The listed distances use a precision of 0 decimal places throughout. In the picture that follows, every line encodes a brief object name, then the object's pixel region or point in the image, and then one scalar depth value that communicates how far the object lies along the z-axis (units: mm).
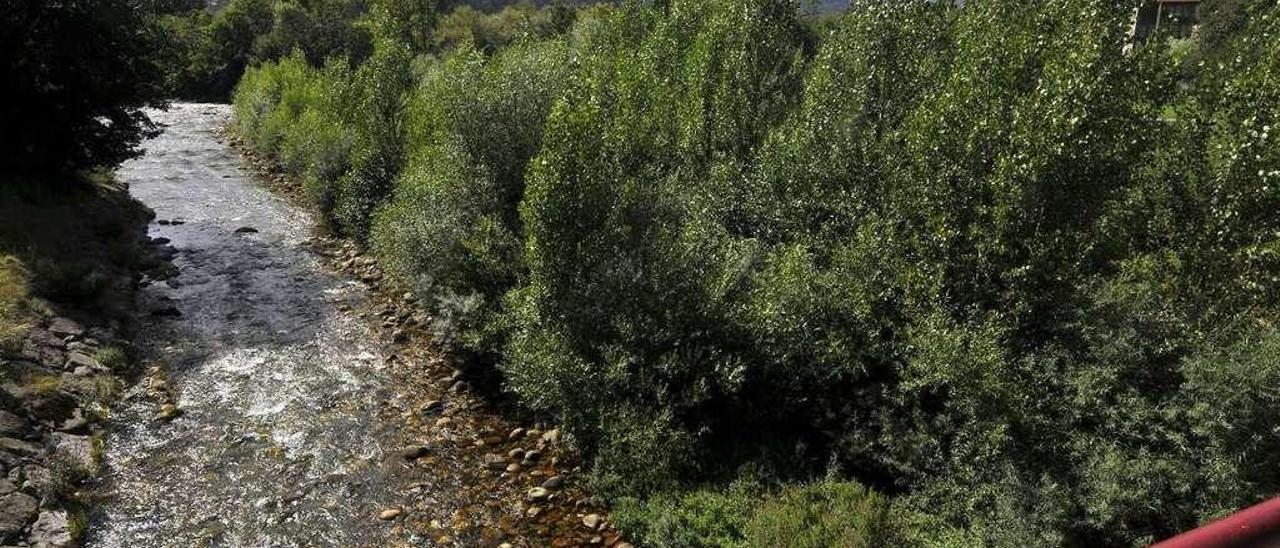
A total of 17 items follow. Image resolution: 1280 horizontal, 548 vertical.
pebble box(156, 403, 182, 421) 15336
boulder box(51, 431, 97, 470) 13453
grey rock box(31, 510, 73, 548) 11430
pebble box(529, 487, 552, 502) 13711
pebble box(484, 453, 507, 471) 14641
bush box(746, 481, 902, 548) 11031
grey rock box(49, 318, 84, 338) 17203
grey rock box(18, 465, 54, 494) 12359
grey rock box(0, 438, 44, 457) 13031
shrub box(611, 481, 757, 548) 11992
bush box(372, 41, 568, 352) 18234
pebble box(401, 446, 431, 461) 14680
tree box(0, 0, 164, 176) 22062
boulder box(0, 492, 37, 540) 11336
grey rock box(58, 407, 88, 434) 14281
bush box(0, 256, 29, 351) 15781
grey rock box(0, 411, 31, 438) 13409
